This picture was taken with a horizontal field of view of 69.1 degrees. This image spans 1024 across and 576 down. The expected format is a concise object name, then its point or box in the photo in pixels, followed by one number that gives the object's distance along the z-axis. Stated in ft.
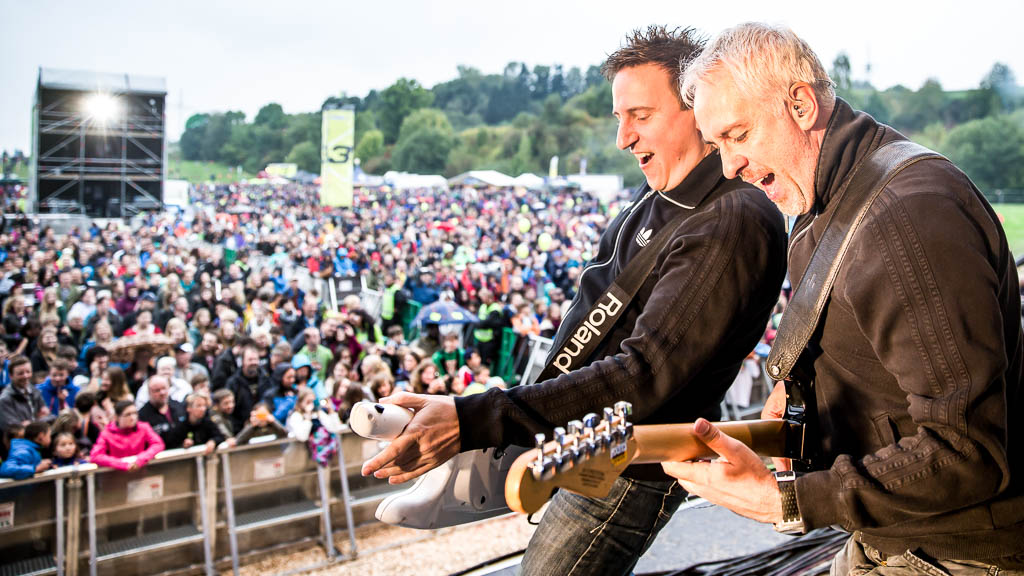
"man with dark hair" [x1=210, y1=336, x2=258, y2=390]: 22.15
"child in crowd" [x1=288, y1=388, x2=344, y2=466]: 18.38
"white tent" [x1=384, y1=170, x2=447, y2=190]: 112.57
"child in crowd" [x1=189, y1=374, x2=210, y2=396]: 19.54
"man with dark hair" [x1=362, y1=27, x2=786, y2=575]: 4.26
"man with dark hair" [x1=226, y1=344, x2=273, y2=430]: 19.45
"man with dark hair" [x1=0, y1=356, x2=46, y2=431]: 17.88
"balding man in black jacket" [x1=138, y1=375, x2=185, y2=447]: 17.42
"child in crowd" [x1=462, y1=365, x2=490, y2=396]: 22.82
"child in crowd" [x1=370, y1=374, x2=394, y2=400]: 19.99
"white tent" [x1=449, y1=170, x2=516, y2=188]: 101.35
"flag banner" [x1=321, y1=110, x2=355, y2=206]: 53.78
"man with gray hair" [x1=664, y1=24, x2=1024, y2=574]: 3.23
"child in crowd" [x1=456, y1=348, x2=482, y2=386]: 23.66
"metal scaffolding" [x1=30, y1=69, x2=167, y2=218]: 72.84
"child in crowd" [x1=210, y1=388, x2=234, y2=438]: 18.45
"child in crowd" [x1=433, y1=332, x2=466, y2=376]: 25.54
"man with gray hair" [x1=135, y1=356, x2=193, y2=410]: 19.55
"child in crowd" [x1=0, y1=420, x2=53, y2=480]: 14.52
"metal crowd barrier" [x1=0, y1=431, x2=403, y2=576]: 14.83
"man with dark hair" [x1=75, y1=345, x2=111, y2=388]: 21.20
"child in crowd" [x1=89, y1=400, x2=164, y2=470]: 15.61
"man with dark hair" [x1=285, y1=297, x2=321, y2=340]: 29.07
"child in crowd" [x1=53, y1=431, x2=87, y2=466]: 15.57
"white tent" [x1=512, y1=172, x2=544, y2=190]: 104.53
